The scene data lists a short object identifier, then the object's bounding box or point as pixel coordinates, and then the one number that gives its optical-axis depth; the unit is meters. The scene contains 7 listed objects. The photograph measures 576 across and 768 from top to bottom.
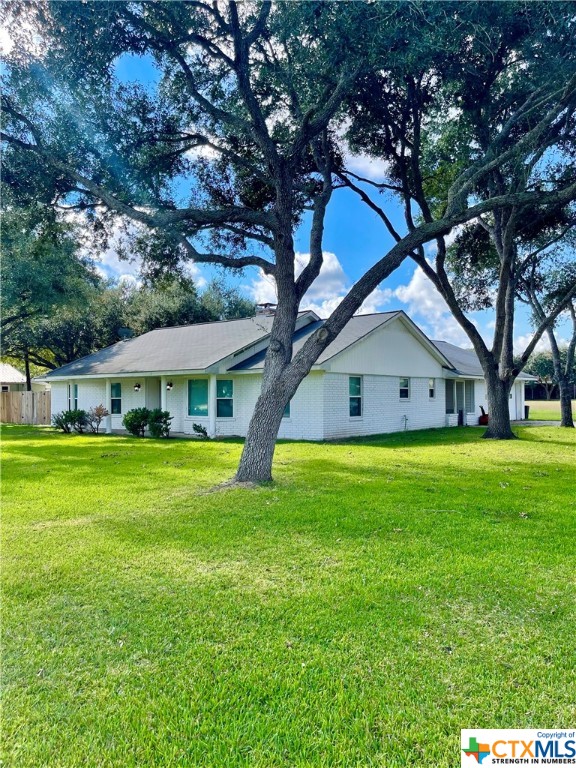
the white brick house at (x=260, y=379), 16.86
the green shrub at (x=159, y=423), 17.71
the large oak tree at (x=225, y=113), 7.45
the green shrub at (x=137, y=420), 18.42
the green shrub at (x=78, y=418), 20.52
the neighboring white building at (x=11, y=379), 35.56
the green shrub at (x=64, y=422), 20.74
